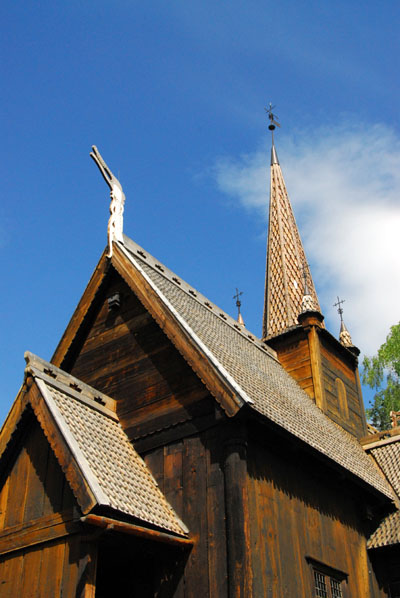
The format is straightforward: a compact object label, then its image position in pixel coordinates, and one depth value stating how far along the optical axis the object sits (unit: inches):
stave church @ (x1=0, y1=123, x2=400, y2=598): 368.2
